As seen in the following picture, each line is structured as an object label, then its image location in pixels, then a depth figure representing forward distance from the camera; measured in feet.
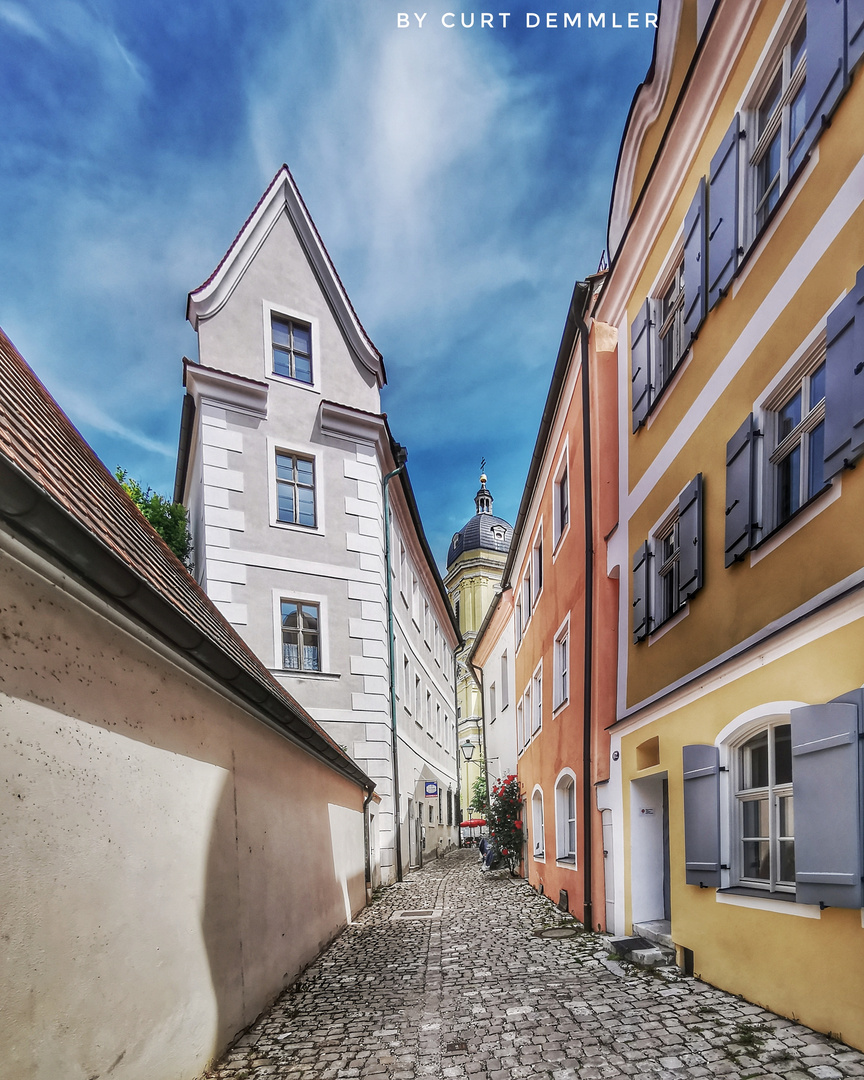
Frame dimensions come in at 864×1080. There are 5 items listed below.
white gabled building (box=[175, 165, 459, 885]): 43.34
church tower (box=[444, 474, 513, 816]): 144.05
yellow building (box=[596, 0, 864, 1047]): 13.10
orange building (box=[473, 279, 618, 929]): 29.01
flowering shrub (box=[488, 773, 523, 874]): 49.98
